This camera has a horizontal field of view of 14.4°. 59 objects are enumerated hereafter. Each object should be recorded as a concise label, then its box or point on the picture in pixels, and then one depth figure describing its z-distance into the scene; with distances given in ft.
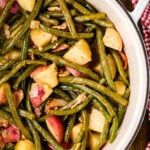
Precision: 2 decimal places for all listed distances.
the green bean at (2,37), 2.33
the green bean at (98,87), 2.29
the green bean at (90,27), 2.33
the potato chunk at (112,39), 2.29
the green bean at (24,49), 2.30
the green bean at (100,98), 2.29
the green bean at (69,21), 2.27
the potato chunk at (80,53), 2.25
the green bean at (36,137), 2.28
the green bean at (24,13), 2.33
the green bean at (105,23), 2.29
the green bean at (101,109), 2.30
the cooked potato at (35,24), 2.30
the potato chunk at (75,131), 2.34
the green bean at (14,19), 2.37
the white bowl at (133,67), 2.23
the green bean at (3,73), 2.29
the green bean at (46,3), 2.33
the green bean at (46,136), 2.30
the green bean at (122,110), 2.34
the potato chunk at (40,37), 2.30
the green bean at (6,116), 2.29
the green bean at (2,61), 2.29
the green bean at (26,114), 2.30
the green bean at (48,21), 2.31
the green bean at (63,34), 2.28
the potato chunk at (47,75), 2.26
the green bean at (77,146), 2.28
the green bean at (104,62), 2.28
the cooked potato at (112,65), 2.32
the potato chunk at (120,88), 2.33
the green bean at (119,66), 2.32
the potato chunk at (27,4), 2.31
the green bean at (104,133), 2.29
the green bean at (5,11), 2.29
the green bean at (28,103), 2.32
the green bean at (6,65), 2.28
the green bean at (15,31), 2.32
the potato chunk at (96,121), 2.32
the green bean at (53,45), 2.29
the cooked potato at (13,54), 2.33
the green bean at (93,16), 2.28
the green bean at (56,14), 2.32
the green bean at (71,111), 2.28
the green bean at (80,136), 2.30
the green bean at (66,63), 2.27
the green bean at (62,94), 2.33
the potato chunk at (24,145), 2.28
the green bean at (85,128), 2.30
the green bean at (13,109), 2.25
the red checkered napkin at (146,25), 2.63
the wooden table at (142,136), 2.75
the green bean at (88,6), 2.34
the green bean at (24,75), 2.30
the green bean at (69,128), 2.31
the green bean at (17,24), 2.34
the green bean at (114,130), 2.30
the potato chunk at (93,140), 2.35
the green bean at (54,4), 2.35
